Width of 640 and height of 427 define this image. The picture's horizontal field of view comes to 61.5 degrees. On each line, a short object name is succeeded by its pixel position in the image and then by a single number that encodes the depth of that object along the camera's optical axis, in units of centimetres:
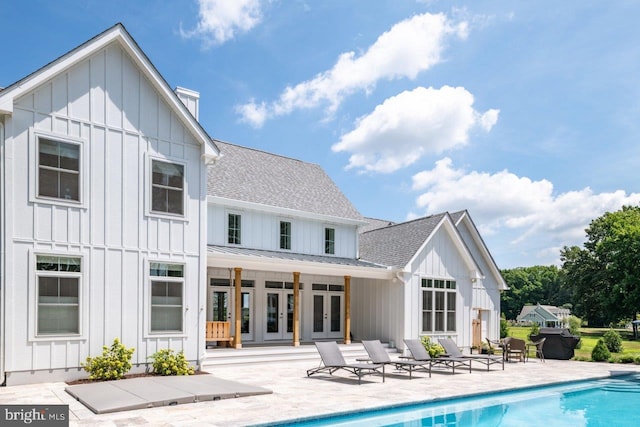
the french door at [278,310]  2036
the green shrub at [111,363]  1201
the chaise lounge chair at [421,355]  1540
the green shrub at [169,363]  1305
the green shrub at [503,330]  3047
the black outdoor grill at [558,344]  2128
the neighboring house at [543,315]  8794
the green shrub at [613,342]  2384
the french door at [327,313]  2184
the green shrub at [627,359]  2038
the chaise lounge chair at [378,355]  1424
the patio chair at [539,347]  2034
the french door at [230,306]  1894
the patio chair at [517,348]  1931
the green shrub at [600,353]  2070
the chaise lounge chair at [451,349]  1673
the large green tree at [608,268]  4238
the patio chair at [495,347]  1982
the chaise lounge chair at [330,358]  1372
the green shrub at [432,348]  1964
